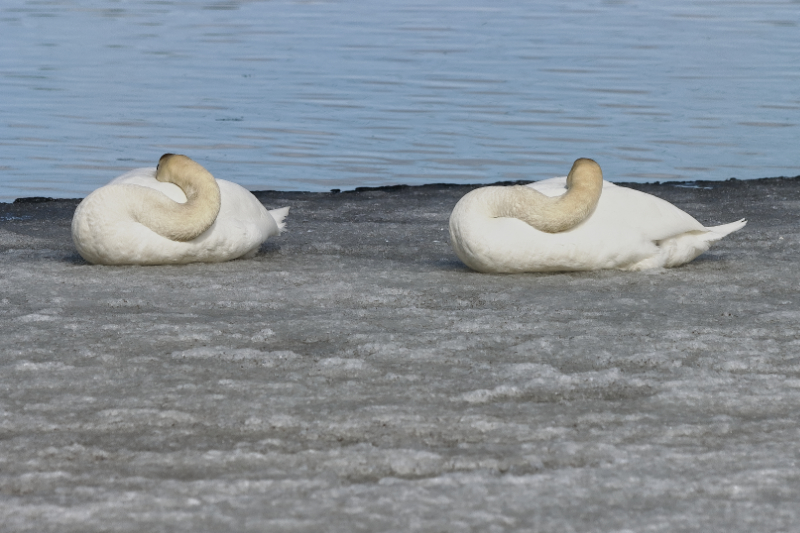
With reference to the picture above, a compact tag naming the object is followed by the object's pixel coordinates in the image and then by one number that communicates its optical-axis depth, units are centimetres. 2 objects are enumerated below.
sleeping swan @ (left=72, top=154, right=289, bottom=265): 1419
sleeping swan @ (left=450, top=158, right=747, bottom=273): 1385
